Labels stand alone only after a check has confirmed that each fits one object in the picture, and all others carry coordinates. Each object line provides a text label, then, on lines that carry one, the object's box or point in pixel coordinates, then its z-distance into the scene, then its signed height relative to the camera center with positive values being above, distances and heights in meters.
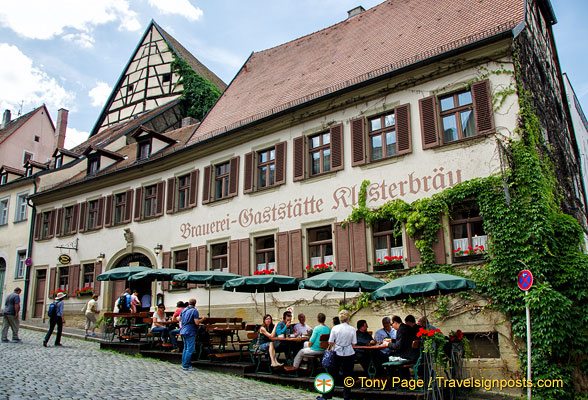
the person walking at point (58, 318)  14.55 -0.11
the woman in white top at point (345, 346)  8.05 -0.54
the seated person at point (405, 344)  8.90 -0.58
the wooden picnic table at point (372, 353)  9.20 -0.77
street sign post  9.73 +0.41
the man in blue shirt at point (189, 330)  11.23 -0.38
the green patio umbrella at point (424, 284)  9.40 +0.47
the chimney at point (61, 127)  33.59 +12.24
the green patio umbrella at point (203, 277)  13.52 +0.93
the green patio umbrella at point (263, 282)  12.03 +0.70
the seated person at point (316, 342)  9.80 -0.59
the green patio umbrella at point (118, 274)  15.27 +1.15
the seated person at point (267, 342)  10.45 -0.63
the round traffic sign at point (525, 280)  9.91 +0.56
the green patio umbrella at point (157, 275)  14.54 +1.08
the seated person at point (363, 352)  9.50 -0.76
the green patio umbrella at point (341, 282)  10.84 +0.61
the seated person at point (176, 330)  12.67 -0.42
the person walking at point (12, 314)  14.79 +0.01
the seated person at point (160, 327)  13.00 -0.36
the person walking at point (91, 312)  17.03 +0.05
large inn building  12.24 +4.58
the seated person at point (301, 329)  10.72 -0.37
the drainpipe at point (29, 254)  24.23 +2.88
